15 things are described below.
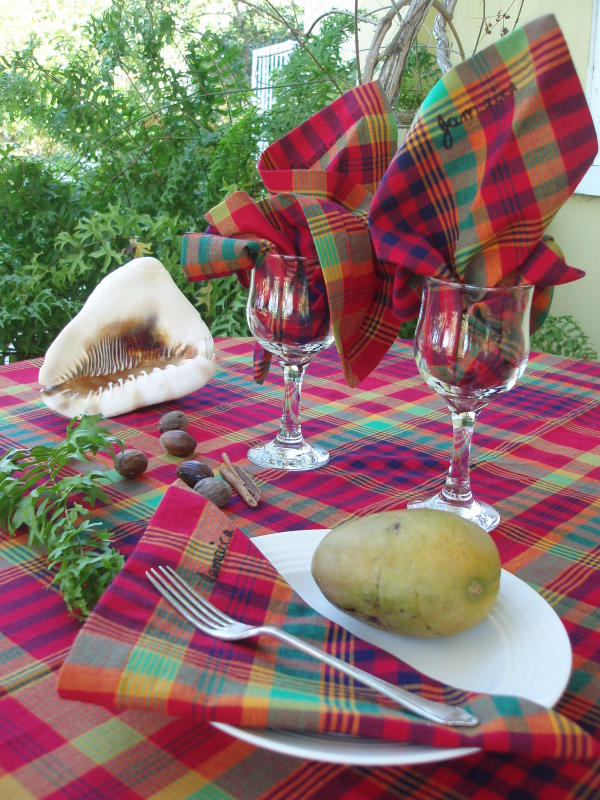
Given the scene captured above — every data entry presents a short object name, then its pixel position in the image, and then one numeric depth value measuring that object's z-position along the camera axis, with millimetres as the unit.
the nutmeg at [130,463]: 779
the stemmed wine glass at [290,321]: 762
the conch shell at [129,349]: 951
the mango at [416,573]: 466
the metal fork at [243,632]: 389
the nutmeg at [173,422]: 914
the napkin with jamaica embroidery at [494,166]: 609
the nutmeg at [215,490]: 712
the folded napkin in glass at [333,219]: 730
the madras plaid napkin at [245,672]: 375
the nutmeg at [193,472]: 762
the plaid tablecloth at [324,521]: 407
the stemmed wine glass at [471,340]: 639
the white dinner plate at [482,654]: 377
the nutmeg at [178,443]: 843
